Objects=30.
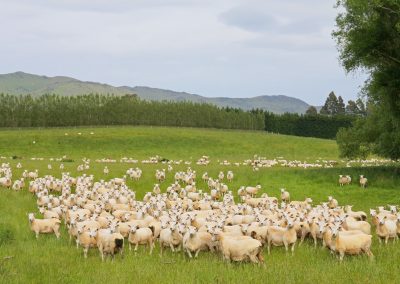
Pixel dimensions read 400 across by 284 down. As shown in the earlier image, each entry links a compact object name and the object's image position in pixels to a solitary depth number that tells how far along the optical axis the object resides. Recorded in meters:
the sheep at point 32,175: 38.25
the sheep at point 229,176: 38.75
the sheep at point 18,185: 33.50
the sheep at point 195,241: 16.84
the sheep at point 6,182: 34.91
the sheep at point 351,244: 15.59
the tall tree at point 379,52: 34.19
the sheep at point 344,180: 35.41
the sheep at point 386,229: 18.22
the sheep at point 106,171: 41.69
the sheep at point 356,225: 18.81
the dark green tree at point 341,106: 181.38
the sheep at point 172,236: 17.64
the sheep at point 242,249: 15.11
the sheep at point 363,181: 34.59
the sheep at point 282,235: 17.45
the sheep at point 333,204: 27.30
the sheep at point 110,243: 16.67
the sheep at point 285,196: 30.81
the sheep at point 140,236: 18.06
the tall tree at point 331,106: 180.00
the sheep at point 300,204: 25.09
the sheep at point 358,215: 21.59
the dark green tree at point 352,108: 174.43
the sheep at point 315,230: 18.35
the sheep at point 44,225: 20.39
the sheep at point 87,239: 17.21
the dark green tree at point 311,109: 174.95
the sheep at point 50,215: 22.83
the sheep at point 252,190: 32.81
